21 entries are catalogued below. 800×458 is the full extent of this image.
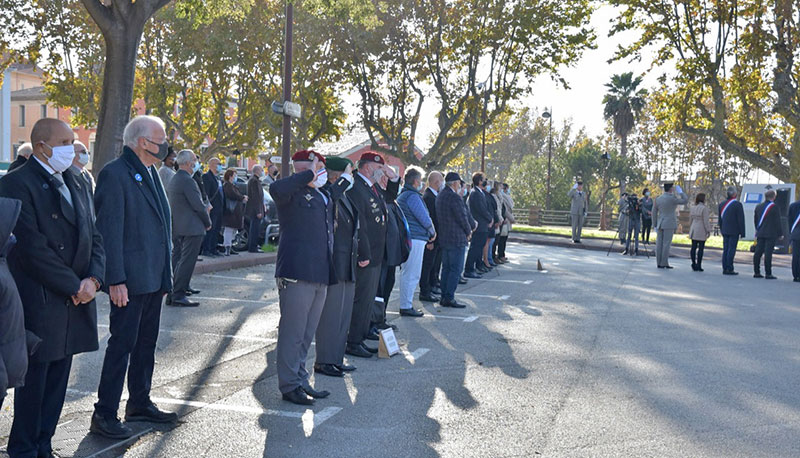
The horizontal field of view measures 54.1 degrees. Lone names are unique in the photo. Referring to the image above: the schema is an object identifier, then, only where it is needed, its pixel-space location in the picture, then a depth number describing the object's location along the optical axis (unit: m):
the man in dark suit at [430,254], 11.46
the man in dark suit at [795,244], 15.72
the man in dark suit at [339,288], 6.32
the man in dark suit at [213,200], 14.53
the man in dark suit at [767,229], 16.25
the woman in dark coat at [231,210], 15.34
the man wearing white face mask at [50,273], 3.89
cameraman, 21.72
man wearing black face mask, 4.55
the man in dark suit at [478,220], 13.38
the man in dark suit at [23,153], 4.92
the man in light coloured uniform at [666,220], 17.66
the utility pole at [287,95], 15.82
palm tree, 59.53
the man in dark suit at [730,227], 16.69
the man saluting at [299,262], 5.61
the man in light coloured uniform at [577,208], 25.34
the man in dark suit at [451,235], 10.64
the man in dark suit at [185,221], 9.67
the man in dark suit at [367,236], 7.20
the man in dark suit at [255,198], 15.76
